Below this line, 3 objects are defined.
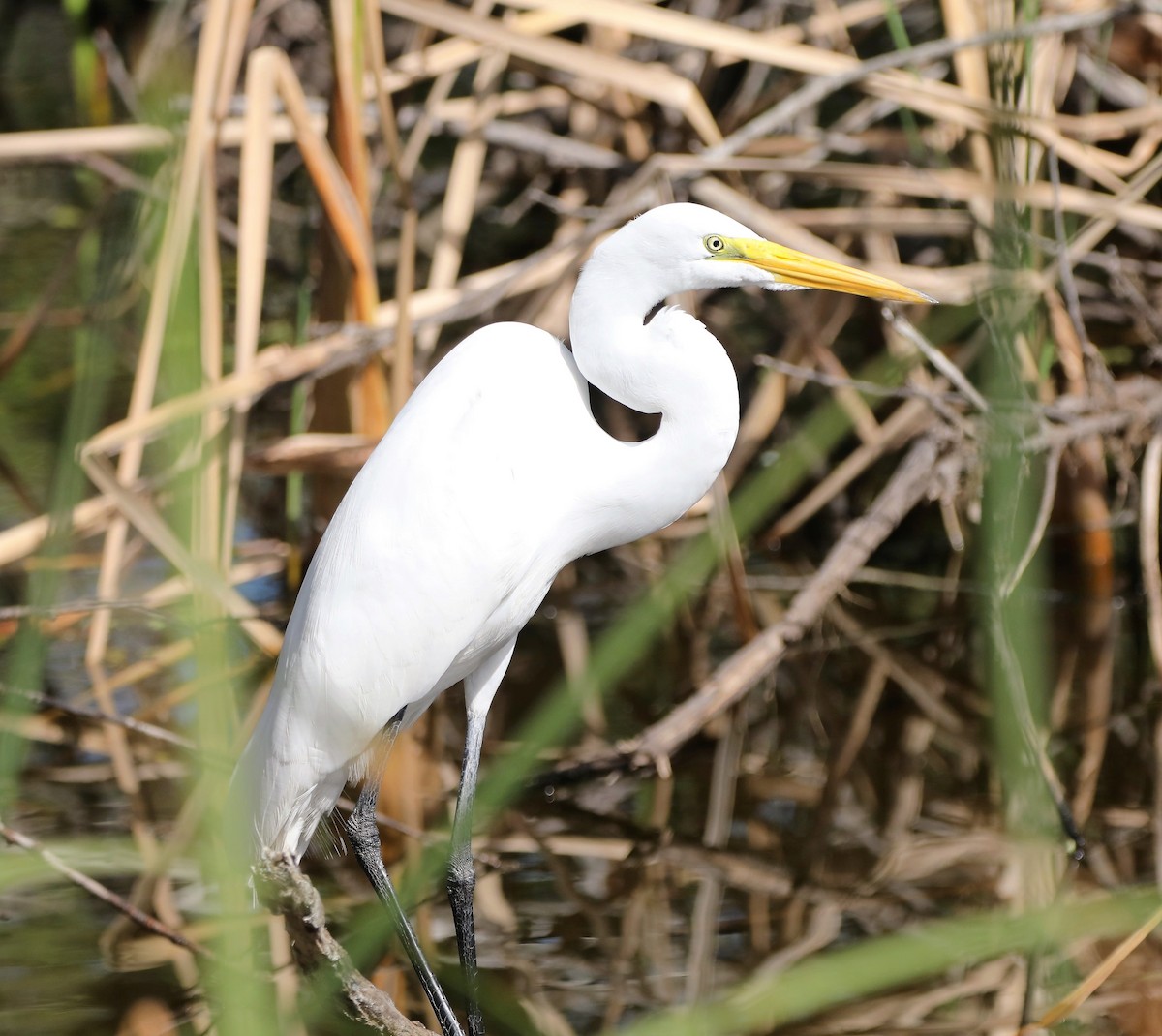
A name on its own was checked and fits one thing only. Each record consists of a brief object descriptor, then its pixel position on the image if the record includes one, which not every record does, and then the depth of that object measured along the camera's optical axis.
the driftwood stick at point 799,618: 14.75
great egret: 14.43
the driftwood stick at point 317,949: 14.29
